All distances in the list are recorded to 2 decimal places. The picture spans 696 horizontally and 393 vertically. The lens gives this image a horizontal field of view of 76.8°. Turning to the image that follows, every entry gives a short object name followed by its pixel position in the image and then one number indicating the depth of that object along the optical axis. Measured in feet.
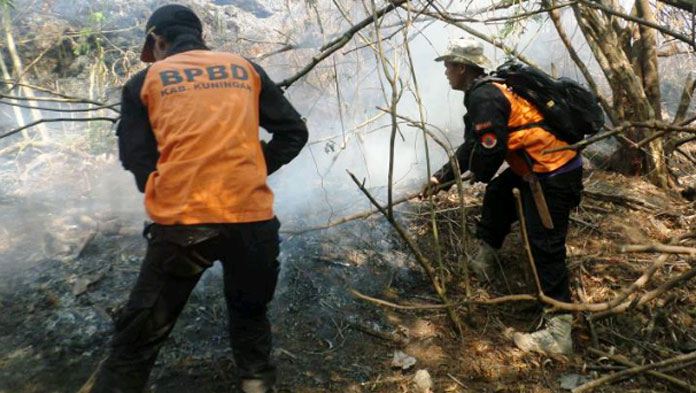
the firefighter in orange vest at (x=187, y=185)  6.59
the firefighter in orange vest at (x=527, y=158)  9.21
